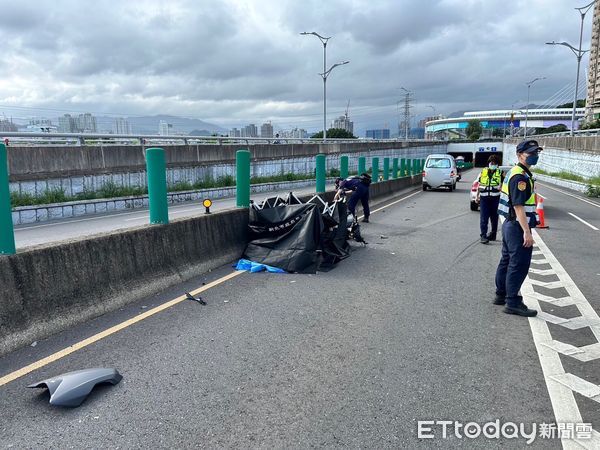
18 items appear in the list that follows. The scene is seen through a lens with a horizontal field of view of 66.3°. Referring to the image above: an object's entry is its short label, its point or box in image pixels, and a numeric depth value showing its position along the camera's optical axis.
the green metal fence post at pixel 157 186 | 6.38
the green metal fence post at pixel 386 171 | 23.86
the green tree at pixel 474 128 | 153.93
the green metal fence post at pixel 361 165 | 17.63
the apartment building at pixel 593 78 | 120.94
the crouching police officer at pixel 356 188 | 11.71
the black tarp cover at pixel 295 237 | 7.38
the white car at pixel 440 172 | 25.67
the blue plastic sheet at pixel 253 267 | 7.23
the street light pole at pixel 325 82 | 39.64
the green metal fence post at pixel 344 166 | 15.31
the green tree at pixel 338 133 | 98.50
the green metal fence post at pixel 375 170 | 21.70
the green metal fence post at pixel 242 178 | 8.30
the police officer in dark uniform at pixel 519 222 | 5.22
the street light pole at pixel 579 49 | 37.14
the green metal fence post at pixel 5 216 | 4.32
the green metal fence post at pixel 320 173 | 13.02
